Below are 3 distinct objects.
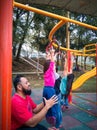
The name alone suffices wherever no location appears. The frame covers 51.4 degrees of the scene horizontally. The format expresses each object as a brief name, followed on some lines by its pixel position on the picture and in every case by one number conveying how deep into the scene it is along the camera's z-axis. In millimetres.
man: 1031
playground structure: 411
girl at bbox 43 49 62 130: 1610
